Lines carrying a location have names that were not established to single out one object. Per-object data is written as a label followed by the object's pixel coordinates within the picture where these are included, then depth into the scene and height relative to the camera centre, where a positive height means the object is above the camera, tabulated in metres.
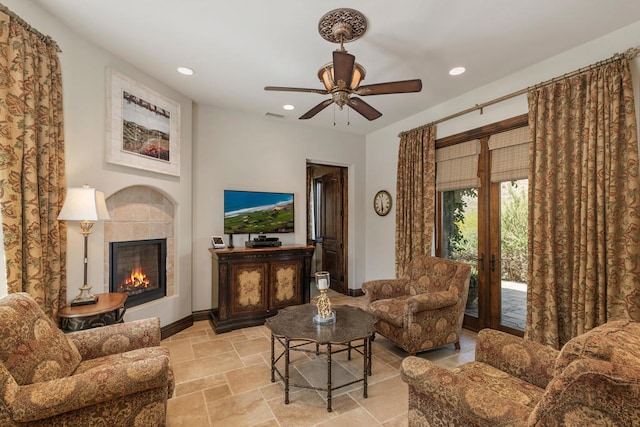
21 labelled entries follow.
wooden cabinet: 3.75 -0.88
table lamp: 2.27 +0.07
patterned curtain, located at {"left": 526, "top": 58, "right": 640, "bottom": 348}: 2.43 +0.11
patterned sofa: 0.91 -0.80
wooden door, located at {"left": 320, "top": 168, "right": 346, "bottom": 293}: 5.77 -0.18
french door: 3.34 -0.35
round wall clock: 5.05 +0.26
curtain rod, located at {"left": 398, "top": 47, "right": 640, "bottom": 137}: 2.45 +1.35
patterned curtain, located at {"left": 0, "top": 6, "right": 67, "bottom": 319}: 1.97 +0.42
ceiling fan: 2.20 +1.09
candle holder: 2.54 -0.78
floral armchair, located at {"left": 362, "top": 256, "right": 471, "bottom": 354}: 2.88 -0.94
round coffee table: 2.21 -0.91
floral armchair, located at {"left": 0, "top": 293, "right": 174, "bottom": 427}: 1.29 -0.79
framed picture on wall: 2.94 +1.02
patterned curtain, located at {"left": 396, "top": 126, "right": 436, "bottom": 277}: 4.16 +0.33
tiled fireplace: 3.12 -0.29
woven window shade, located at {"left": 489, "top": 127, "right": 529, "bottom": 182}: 3.23 +0.71
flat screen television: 4.34 +0.09
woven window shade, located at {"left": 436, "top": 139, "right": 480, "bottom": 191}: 3.74 +0.68
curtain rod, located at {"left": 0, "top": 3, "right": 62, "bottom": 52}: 2.00 +1.42
